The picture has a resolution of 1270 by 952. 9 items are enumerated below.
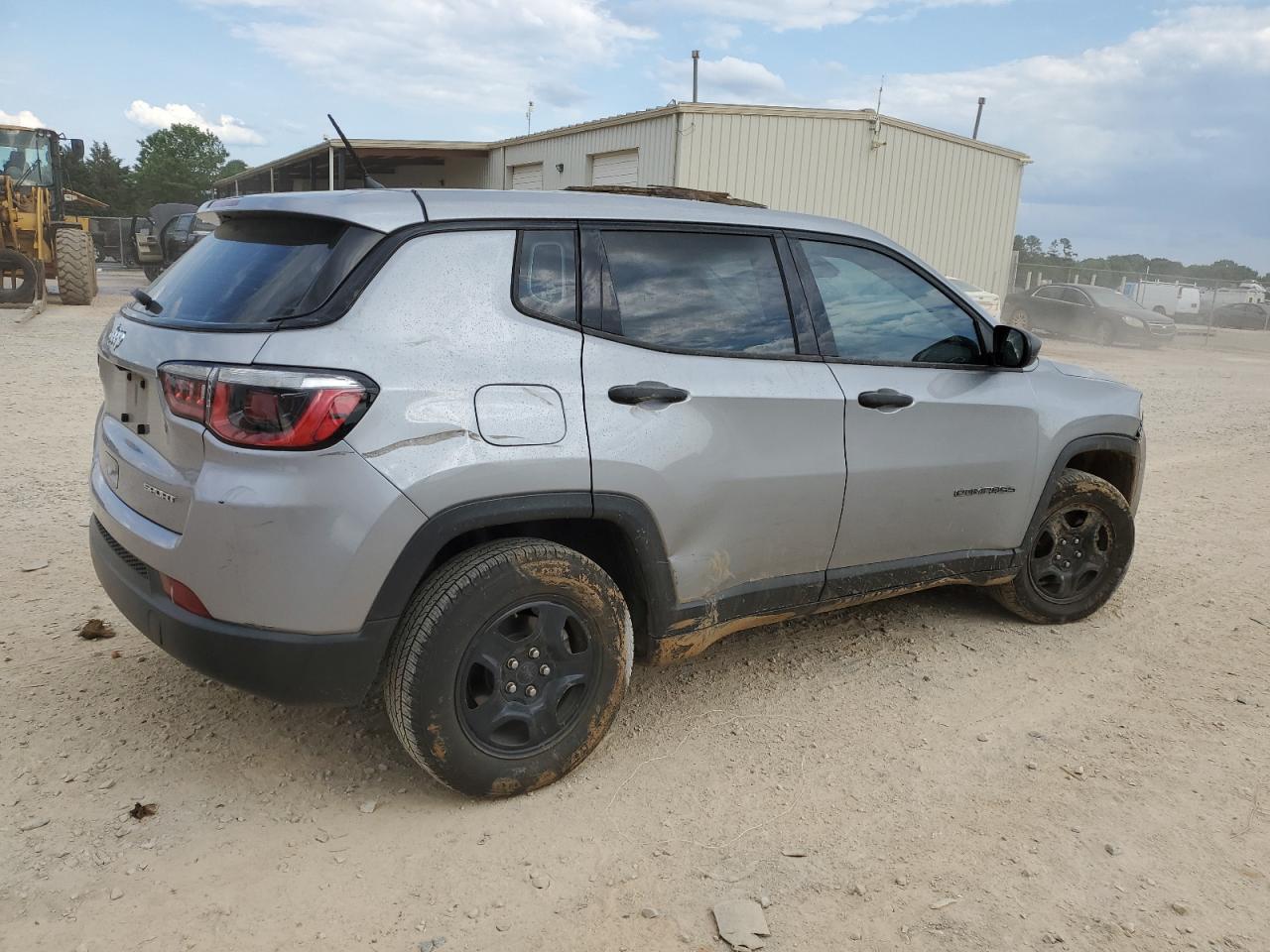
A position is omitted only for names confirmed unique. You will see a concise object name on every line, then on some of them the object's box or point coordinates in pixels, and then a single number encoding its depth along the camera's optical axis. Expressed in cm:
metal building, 1733
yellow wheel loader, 1694
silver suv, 257
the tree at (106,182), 6109
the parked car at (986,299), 1730
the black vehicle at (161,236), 2312
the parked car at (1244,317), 2967
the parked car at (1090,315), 2291
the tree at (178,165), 6919
